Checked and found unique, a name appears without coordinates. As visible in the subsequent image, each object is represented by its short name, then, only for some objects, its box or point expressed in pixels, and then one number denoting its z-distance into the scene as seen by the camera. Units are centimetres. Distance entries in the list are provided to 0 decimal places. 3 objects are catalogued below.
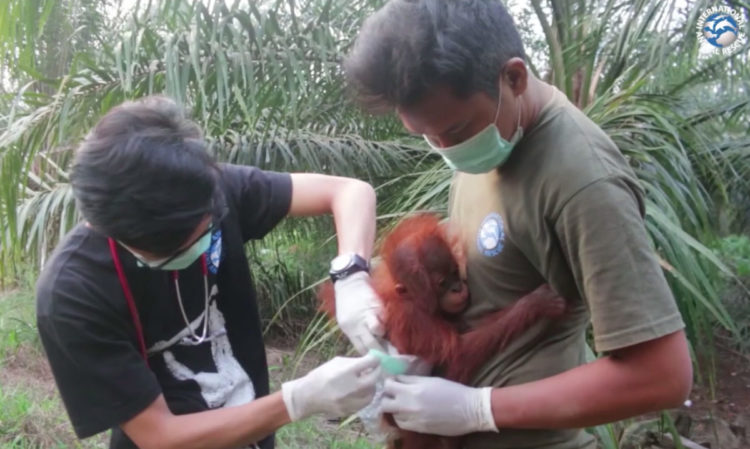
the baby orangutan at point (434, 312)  125
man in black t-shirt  126
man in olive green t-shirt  99
